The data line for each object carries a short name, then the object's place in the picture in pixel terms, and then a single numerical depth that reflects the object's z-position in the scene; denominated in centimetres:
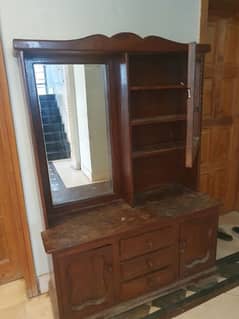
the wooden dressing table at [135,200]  149
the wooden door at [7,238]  185
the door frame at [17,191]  157
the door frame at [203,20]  191
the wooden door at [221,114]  239
